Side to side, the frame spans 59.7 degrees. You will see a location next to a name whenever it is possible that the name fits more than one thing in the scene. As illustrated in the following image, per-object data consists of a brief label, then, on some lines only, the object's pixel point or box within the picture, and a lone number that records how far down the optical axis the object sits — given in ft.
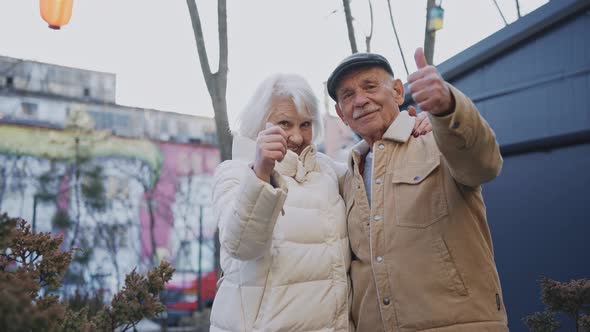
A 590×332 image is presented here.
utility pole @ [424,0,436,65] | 21.24
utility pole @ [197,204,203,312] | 49.52
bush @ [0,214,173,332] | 3.17
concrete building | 43.96
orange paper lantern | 16.26
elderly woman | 5.95
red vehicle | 48.66
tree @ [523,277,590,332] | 10.73
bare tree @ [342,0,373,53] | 21.64
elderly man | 6.15
